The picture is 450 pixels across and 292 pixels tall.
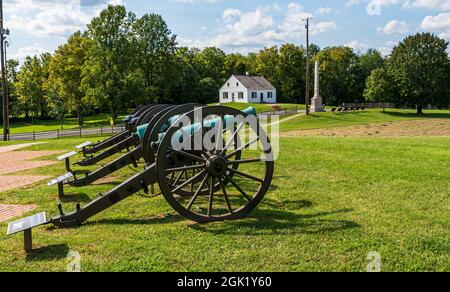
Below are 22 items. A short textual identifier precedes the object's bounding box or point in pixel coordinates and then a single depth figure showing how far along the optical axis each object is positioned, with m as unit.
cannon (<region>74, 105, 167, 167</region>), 9.30
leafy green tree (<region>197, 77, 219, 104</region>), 61.62
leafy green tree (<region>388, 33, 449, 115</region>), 48.19
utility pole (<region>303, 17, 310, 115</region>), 35.88
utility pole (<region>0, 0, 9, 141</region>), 24.12
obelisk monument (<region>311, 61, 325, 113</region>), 42.84
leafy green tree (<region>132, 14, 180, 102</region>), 49.47
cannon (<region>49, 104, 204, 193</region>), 7.09
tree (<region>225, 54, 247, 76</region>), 74.75
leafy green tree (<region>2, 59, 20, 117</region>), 52.03
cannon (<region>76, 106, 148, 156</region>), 11.28
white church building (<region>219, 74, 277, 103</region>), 63.45
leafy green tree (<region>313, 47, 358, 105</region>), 67.25
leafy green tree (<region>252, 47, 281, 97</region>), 70.50
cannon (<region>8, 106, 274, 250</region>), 5.35
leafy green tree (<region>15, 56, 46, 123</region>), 51.06
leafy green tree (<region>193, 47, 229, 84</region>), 69.00
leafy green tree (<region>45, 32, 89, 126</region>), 43.78
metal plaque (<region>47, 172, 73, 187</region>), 7.05
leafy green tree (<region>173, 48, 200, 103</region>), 54.25
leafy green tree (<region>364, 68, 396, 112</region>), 49.78
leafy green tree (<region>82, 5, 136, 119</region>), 39.31
